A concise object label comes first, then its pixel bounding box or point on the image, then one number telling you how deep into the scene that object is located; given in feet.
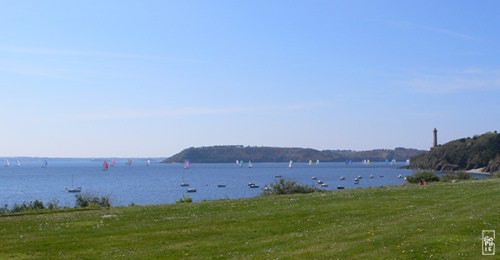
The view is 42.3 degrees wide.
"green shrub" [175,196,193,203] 125.60
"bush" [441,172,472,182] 187.19
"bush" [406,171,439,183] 179.71
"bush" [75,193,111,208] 124.16
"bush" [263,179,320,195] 144.36
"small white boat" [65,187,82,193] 370.53
